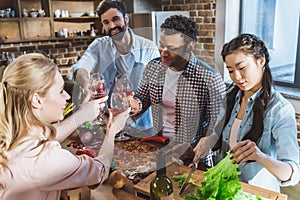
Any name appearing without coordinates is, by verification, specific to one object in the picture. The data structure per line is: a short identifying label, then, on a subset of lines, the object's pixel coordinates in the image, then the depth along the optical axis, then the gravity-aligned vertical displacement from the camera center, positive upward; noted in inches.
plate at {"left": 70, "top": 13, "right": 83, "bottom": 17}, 128.9 +6.3
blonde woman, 34.3 -13.0
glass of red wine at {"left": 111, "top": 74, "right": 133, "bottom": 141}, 47.1 -10.8
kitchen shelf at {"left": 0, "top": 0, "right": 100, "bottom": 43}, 113.0 +4.0
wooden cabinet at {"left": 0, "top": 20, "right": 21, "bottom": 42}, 111.6 +0.0
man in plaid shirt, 46.8 -10.0
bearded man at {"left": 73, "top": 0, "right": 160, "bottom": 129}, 50.4 -5.0
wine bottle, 37.3 -19.7
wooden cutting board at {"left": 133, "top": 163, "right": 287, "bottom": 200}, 40.1 -22.3
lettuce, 33.6 -17.8
